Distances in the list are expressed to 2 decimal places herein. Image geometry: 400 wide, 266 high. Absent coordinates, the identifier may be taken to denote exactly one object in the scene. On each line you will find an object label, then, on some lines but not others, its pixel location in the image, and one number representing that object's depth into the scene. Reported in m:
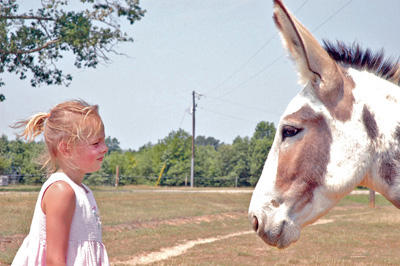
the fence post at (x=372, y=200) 26.17
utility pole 49.28
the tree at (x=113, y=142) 147.27
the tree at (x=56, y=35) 16.23
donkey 2.22
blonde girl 2.25
